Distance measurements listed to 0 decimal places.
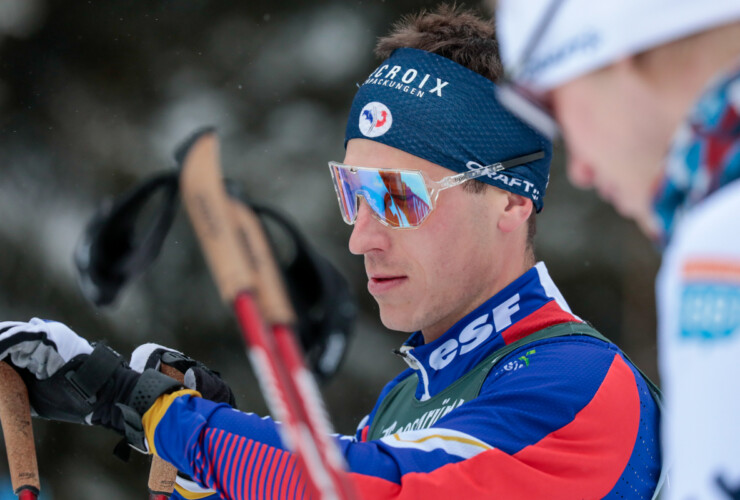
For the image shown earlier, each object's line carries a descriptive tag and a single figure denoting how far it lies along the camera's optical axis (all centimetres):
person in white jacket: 224
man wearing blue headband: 430
